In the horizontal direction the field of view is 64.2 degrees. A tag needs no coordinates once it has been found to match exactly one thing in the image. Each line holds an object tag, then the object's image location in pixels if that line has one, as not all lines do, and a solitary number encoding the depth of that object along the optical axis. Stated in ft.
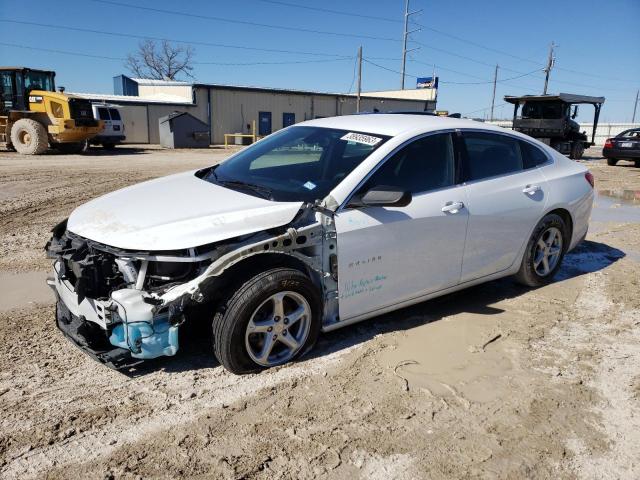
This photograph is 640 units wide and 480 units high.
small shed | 90.99
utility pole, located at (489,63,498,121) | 221.66
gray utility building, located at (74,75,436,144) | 104.32
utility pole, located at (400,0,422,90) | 176.70
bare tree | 244.42
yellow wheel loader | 63.93
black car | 63.57
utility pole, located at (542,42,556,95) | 171.25
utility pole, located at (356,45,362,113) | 130.00
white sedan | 9.74
